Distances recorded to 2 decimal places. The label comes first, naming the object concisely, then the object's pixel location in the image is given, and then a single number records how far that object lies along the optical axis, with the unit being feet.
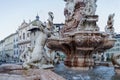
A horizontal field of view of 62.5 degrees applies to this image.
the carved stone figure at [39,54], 10.46
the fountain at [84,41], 12.88
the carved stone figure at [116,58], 12.38
